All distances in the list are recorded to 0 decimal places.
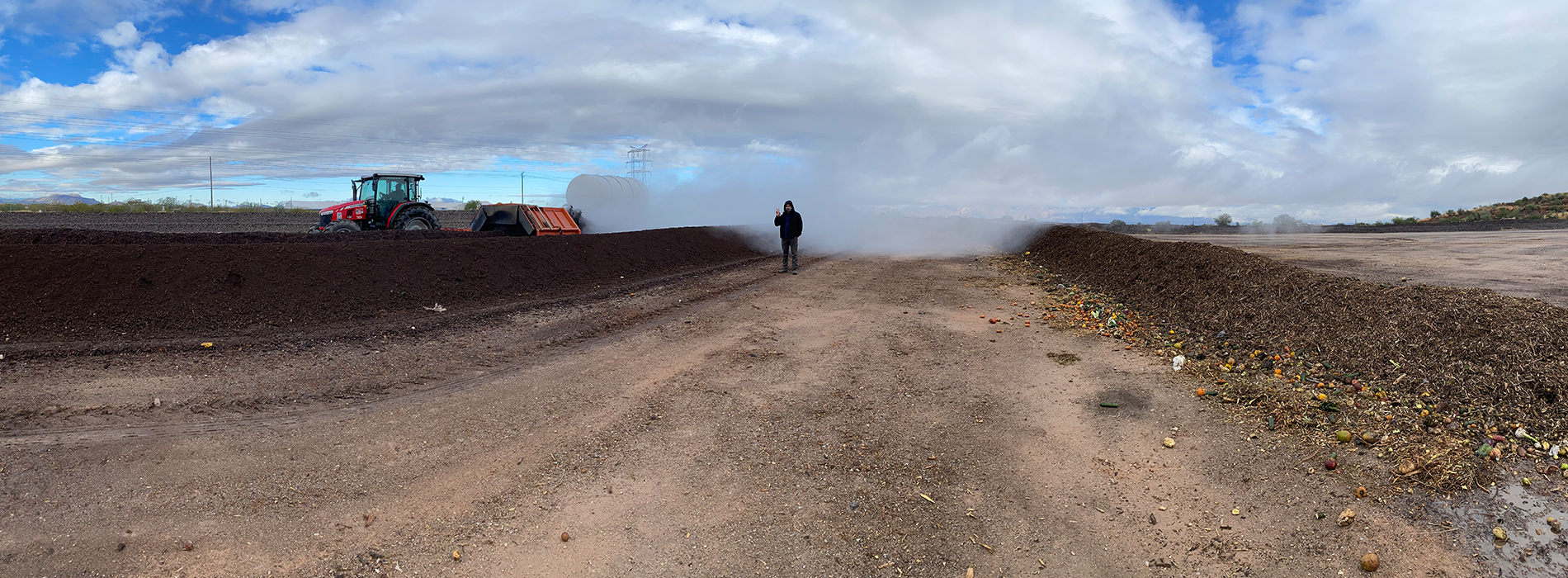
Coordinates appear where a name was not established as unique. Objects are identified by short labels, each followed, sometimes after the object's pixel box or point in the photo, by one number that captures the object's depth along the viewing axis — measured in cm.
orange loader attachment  2298
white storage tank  3581
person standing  1711
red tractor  2166
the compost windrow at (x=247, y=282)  880
